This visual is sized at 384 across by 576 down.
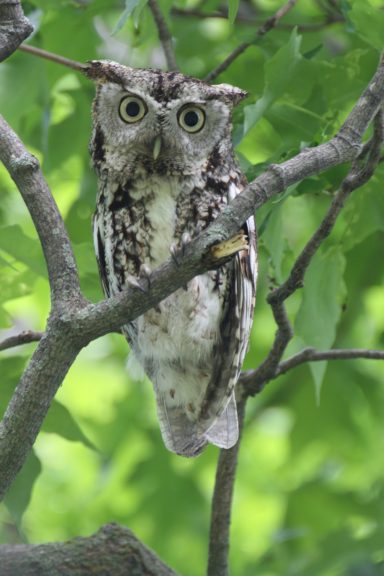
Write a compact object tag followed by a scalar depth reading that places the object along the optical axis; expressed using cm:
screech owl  599
